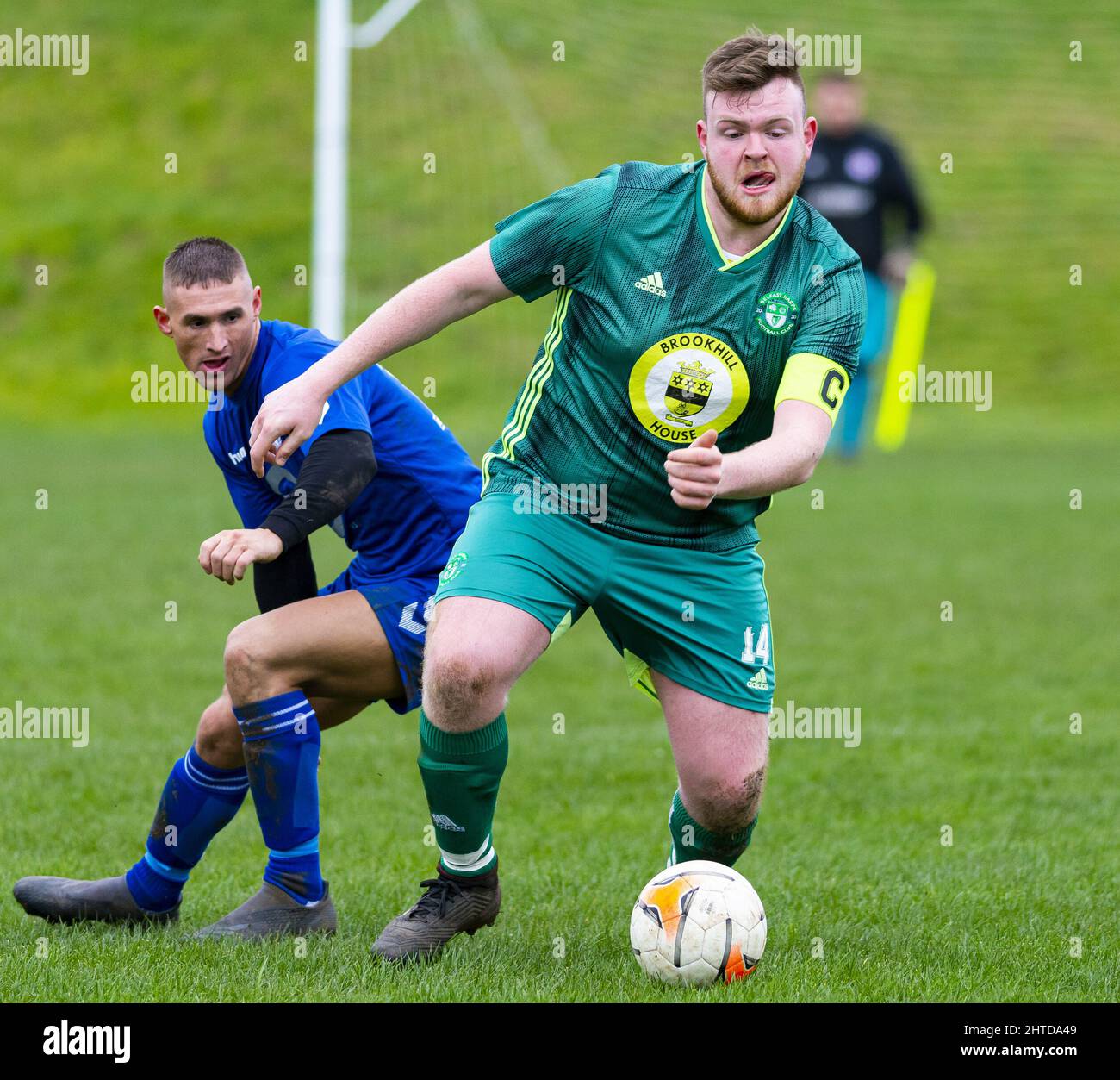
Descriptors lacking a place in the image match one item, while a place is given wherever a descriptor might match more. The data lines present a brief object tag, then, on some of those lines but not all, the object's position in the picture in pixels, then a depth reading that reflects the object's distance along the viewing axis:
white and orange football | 8.09
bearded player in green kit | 8.31
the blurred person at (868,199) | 30.98
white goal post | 29.80
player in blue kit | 8.82
